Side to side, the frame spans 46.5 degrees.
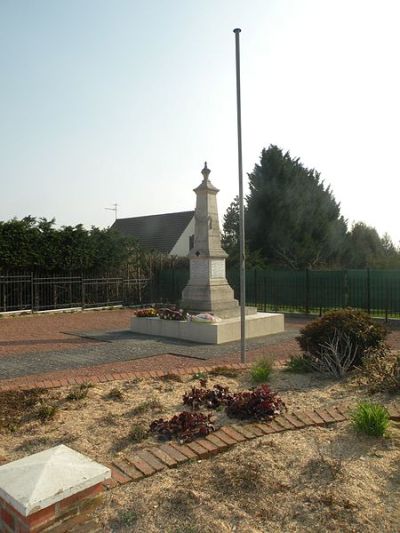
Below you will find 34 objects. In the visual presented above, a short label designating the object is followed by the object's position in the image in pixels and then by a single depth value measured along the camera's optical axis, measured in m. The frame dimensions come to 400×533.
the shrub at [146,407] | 4.63
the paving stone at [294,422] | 4.08
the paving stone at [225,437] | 3.75
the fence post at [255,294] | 18.70
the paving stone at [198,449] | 3.58
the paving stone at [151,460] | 3.38
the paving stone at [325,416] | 4.21
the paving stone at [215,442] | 3.66
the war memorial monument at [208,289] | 11.57
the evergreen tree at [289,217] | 31.62
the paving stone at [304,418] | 4.15
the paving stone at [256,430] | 3.93
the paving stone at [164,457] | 3.43
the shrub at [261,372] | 5.77
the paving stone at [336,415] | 4.24
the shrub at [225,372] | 6.25
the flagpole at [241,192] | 7.09
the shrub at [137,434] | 3.92
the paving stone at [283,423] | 4.05
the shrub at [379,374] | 5.16
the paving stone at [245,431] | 3.87
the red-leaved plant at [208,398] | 4.68
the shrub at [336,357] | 5.96
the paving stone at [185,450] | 3.54
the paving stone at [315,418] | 4.16
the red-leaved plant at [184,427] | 3.89
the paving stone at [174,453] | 3.49
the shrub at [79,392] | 5.10
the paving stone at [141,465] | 3.31
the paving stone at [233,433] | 3.82
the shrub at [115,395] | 5.16
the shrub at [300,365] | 6.35
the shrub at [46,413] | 4.45
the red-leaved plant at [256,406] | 4.29
